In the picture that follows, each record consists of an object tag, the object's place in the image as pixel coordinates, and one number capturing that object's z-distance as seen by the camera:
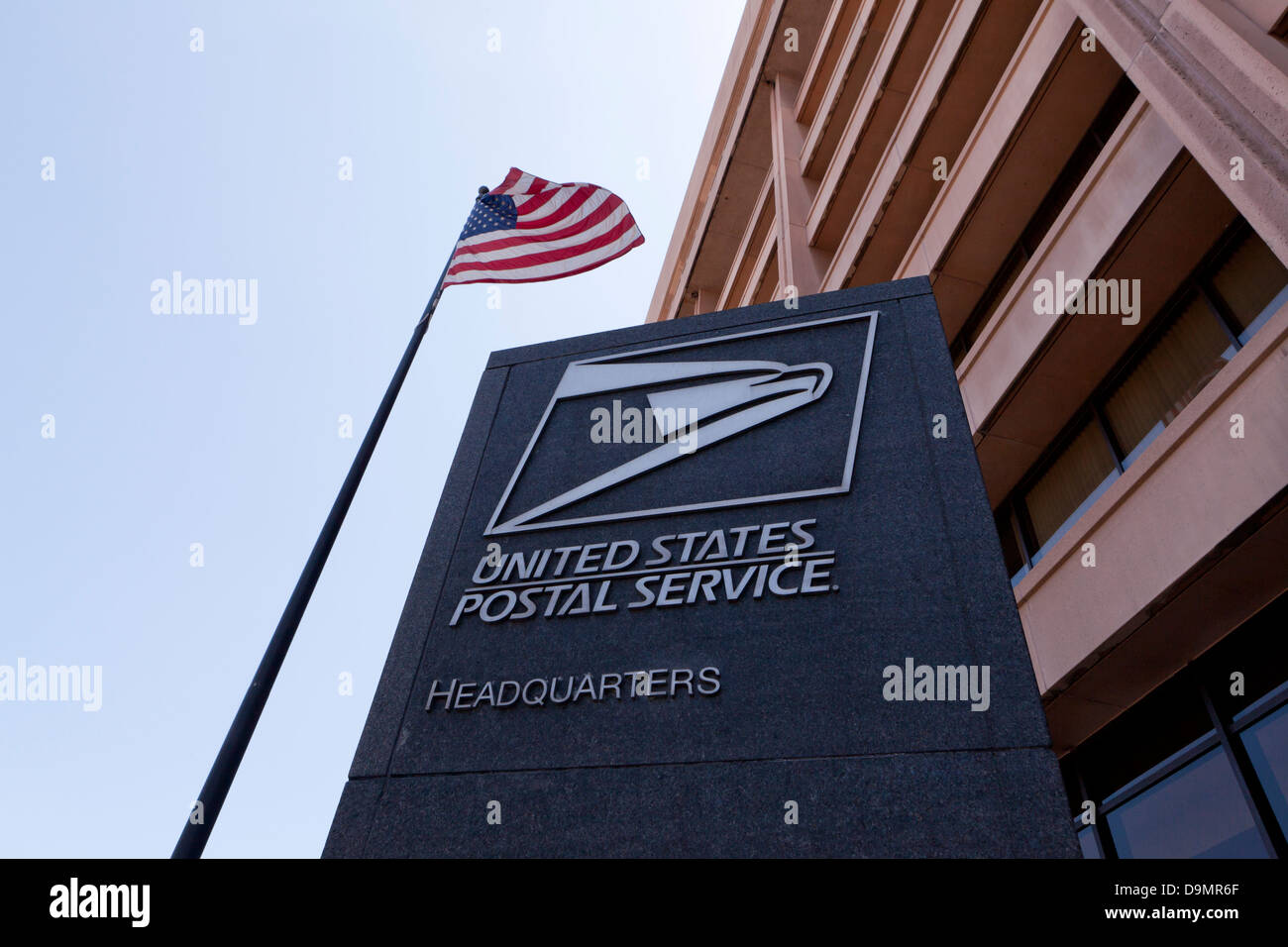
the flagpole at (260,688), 4.77
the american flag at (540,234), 9.41
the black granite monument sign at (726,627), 3.85
